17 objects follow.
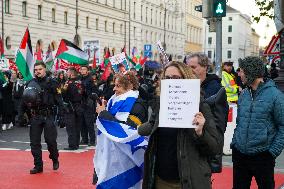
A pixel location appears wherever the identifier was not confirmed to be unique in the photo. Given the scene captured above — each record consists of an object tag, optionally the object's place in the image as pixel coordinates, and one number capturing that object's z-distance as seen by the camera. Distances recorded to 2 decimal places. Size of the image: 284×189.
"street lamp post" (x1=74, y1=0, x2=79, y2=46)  54.37
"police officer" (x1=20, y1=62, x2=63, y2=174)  9.40
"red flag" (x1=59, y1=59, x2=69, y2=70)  21.52
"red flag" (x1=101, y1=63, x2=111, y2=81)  19.00
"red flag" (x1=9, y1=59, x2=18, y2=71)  22.56
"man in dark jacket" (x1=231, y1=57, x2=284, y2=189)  5.42
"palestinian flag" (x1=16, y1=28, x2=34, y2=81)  11.44
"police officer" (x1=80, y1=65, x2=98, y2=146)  13.20
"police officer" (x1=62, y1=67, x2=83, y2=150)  12.61
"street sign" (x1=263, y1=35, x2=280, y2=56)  13.22
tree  19.17
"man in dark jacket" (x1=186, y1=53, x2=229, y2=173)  5.11
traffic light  10.23
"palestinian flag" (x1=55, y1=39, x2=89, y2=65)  15.87
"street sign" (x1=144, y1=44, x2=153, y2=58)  39.29
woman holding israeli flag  5.71
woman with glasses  4.07
